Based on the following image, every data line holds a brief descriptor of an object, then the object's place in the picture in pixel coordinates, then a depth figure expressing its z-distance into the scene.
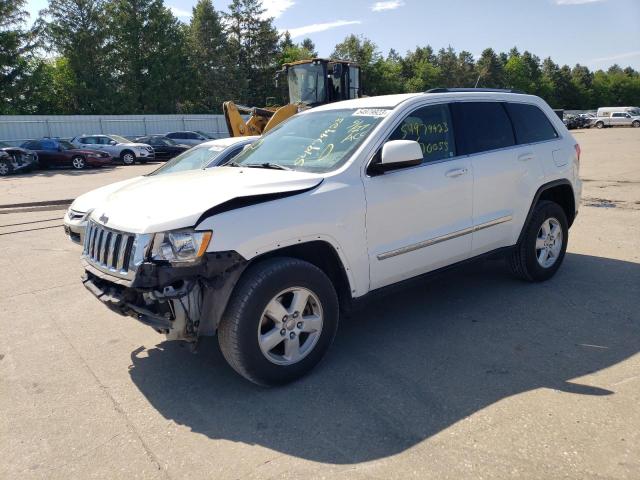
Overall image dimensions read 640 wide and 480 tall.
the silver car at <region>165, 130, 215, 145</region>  29.89
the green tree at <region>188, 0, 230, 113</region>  57.97
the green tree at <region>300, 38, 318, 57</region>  88.44
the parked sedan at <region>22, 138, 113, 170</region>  23.28
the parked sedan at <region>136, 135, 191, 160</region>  28.28
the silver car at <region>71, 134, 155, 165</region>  25.97
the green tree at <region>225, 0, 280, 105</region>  64.75
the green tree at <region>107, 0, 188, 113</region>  50.38
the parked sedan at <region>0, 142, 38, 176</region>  21.44
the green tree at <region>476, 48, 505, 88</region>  90.26
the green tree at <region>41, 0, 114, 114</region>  46.66
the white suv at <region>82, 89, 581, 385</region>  3.17
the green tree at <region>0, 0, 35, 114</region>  40.09
